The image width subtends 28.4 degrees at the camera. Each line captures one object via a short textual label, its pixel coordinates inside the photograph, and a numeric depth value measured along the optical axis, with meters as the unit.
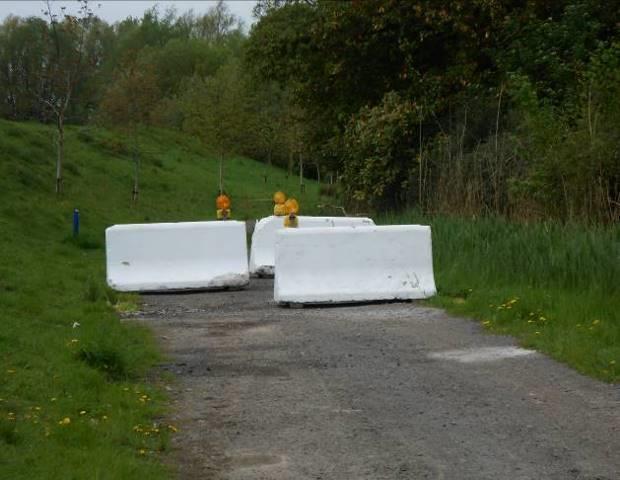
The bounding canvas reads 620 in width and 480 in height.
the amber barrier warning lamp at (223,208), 20.94
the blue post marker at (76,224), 24.27
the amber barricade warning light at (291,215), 18.33
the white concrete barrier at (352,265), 14.28
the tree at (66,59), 32.78
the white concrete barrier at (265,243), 19.47
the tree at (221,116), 44.91
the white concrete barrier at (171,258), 16.52
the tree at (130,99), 39.16
